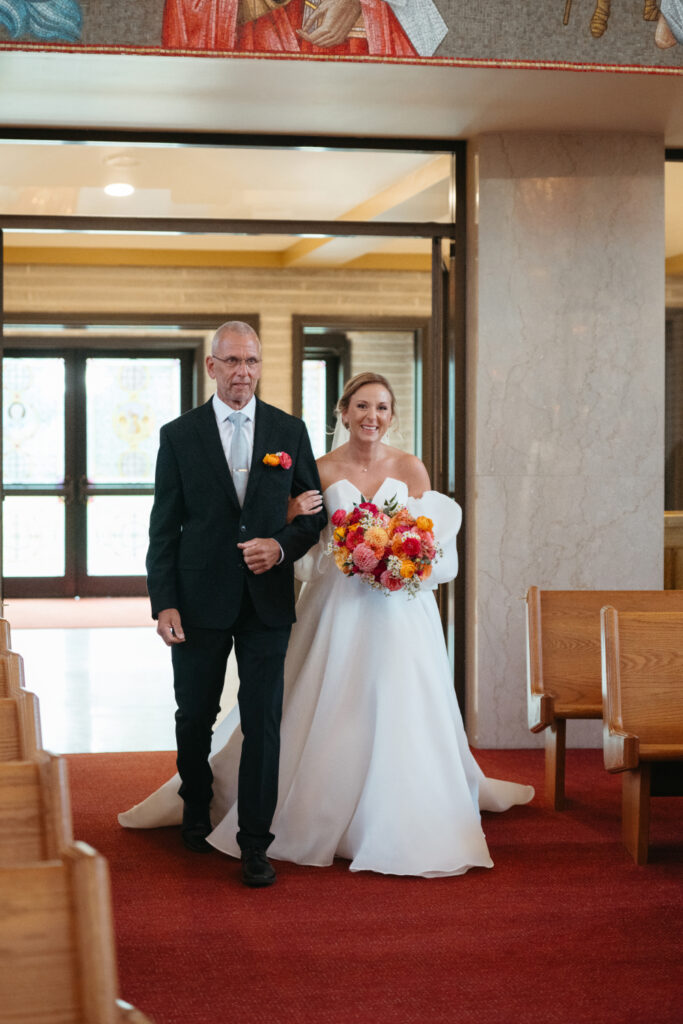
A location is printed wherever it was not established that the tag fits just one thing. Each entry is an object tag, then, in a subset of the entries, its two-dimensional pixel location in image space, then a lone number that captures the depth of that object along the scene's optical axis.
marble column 6.62
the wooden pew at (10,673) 2.93
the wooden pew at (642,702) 4.41
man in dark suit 4.18
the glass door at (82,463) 14.76
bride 4.36
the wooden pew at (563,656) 5.21
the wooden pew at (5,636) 3.72
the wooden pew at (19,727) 2.38
